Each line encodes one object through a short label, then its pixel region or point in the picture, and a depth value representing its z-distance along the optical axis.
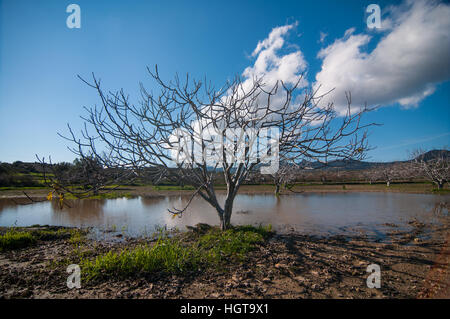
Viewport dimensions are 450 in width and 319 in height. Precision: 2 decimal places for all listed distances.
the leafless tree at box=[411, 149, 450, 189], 27.02
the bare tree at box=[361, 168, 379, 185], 40.80
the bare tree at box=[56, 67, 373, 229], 5.17
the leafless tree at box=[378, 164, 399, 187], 37.06
